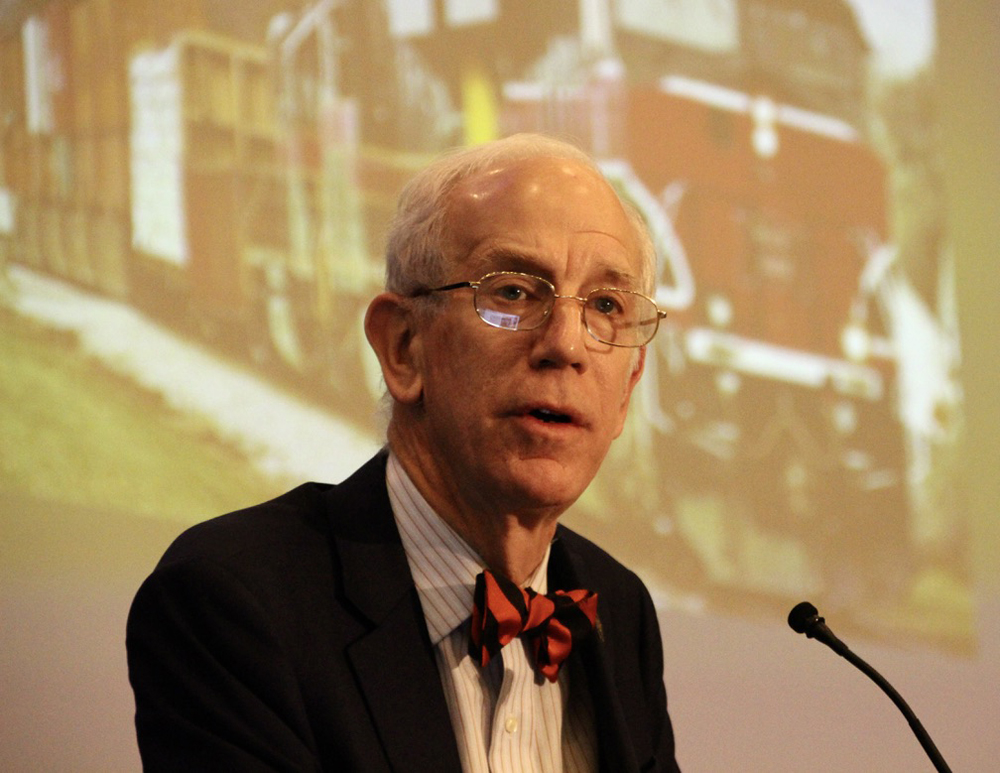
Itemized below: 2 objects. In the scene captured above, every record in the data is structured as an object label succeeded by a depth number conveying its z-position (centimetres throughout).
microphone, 370
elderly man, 362
